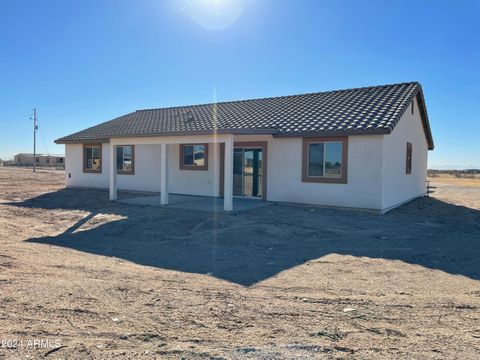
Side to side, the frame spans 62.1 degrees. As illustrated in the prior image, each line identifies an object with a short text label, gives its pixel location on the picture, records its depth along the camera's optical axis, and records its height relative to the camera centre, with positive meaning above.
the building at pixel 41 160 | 87.56 +0.78
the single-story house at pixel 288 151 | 13.47 +0.65
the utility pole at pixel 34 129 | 60.38 +5.19
